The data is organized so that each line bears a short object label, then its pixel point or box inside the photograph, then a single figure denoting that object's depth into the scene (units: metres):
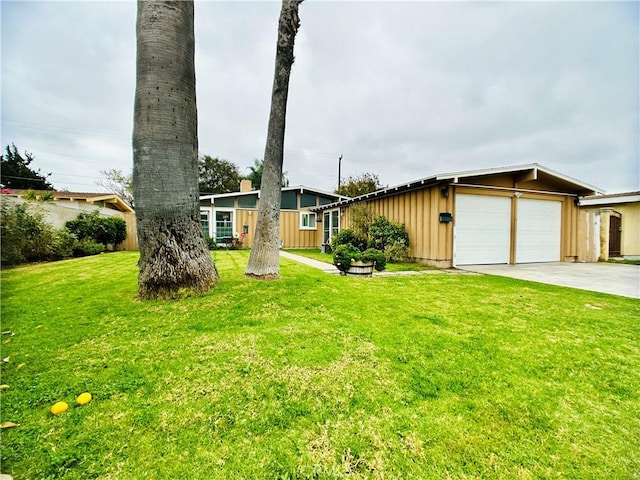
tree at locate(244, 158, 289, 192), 28.52
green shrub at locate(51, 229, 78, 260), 8.60
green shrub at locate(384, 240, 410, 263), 9.64
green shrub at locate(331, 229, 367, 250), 11.21
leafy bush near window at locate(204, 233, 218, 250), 14.20
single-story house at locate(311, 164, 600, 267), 8.64
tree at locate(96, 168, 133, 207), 25.12
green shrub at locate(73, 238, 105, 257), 9.93
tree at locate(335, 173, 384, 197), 25.91
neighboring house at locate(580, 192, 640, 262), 11.43
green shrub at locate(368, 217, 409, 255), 9.84
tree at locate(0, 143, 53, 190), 22.69
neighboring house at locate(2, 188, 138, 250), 10.31
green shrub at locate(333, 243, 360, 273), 6.54
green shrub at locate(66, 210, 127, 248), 10.84
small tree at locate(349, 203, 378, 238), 11.32
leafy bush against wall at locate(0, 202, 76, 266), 6.46
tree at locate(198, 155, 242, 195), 31.28
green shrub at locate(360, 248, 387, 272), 6.72
